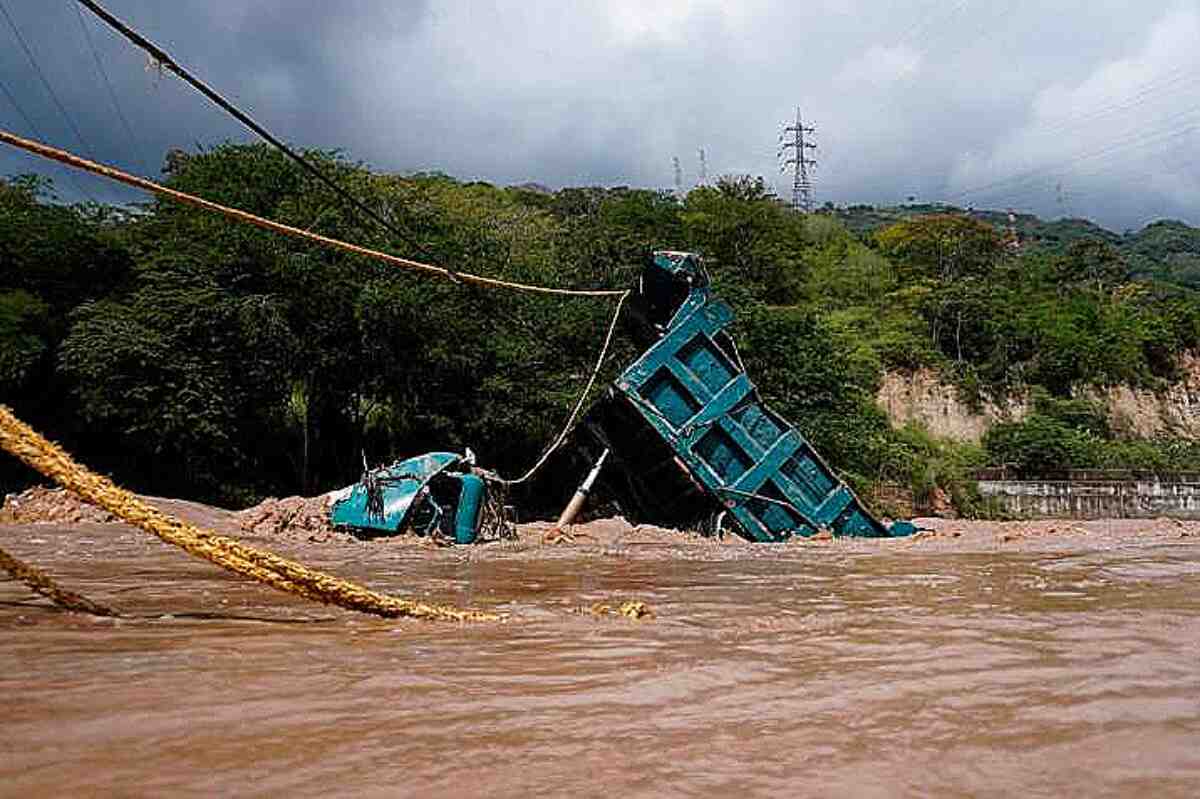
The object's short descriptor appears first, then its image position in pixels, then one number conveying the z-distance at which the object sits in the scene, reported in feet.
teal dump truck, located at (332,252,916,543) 35.12
